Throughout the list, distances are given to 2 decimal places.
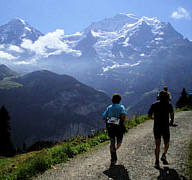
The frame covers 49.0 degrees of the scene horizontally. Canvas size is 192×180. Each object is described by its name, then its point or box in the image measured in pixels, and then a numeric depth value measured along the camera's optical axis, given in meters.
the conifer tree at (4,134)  57.22
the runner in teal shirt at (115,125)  8.77
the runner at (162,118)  8.23
